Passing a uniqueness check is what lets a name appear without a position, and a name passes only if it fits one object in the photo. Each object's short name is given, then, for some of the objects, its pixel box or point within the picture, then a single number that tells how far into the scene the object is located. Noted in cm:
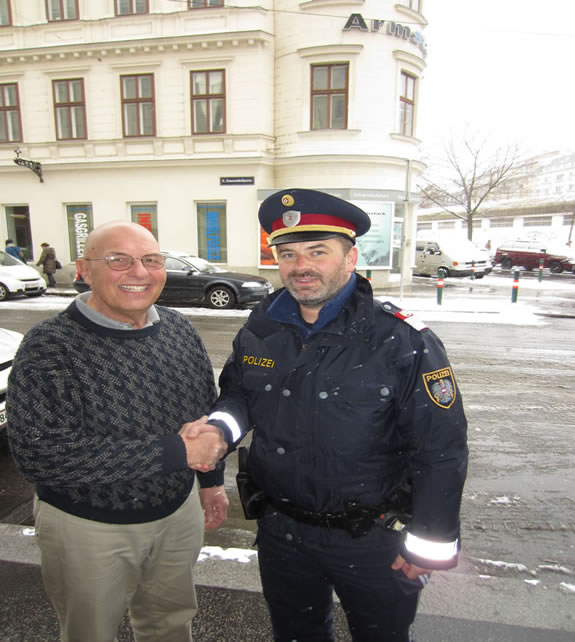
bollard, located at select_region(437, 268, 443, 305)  1309
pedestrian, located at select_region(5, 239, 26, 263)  1576
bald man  154
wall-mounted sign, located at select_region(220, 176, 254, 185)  1619
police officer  160
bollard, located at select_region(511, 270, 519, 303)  1320
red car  2522
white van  2116
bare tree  2956
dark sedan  1225
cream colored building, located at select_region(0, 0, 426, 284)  1538
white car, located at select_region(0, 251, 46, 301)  1354
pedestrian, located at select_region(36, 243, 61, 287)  1580
